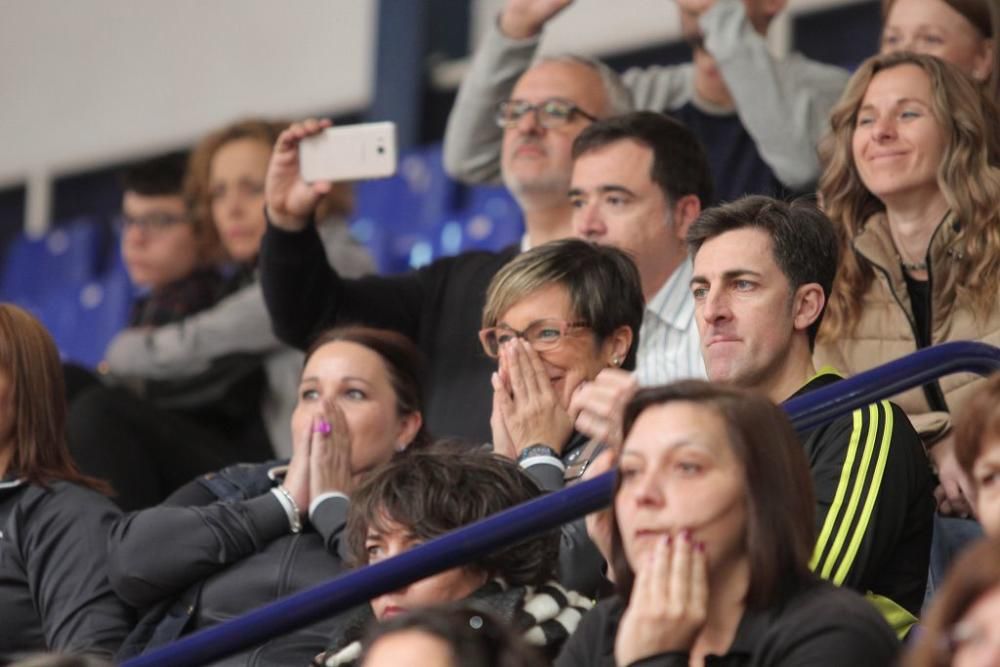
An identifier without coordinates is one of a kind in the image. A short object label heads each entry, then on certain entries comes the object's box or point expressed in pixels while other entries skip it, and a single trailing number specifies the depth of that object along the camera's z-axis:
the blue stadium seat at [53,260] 14.70
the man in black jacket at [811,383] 5.59
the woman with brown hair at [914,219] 6.98
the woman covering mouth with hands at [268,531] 6.62
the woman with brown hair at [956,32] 8.09
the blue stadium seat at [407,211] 12.04
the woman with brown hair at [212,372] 8.76
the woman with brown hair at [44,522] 6.83
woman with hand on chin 4.49
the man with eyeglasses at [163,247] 10.10
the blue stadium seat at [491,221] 11.03
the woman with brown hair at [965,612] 3.66
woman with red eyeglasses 6.48
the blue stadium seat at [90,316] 13.41
